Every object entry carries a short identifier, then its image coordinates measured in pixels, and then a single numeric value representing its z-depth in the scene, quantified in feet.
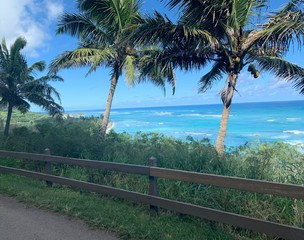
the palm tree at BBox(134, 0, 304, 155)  29.45
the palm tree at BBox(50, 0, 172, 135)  47.26
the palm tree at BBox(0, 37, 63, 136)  61.00
